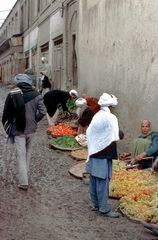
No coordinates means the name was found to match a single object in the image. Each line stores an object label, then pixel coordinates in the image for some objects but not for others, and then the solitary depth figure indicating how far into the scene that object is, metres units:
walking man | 8.20
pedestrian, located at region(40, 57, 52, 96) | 20.25
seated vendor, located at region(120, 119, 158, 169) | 8.95
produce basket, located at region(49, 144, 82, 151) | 11.85
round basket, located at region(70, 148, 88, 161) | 10.92
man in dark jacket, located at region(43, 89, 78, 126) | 14.81
